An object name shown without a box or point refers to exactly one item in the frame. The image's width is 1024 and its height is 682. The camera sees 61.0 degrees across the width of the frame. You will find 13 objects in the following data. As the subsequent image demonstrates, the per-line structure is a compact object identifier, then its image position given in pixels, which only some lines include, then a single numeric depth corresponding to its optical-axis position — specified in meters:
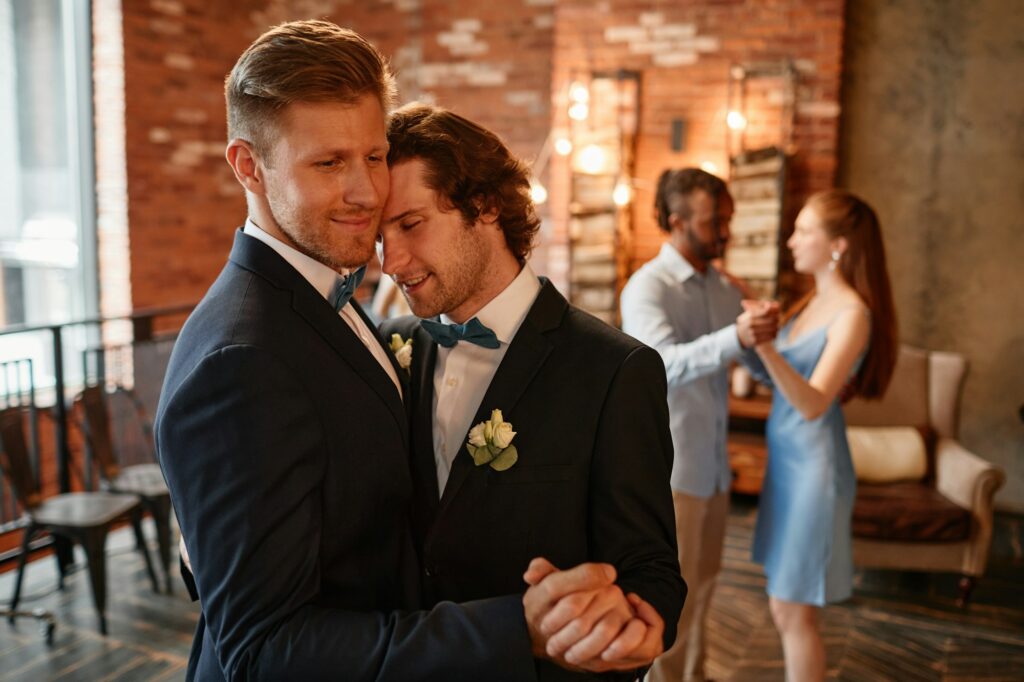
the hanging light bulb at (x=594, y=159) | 5.95
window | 6.00
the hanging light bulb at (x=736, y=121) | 5.56
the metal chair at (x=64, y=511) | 3.74
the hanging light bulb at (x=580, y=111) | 5.94
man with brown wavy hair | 1.37
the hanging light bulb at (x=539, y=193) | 5.76
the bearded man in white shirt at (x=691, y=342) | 2.93
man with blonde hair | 1.12
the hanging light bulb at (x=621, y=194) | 5.84
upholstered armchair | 4.23
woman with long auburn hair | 2.83
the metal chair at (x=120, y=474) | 4.22
